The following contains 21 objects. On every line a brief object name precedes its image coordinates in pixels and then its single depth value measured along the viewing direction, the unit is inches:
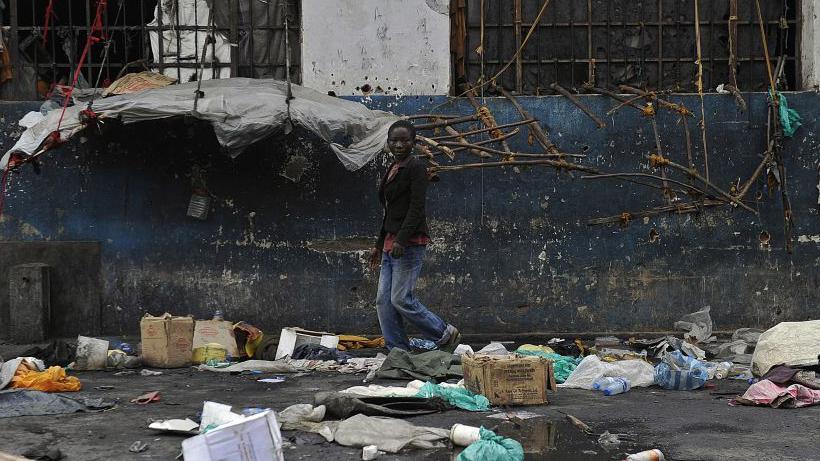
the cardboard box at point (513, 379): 569.9
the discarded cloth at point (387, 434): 470.0
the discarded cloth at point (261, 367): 711.1
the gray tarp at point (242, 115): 740.6
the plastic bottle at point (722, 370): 682.2
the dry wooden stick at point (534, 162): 816.3
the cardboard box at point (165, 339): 727.7
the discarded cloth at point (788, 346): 631.8
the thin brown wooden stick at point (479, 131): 813.2
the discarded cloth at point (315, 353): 749.9
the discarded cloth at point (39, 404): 549.3
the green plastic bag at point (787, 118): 819.4
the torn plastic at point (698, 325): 810.2
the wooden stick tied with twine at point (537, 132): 827.4
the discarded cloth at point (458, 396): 562.2
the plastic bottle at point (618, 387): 621.0
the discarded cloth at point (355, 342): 803.4
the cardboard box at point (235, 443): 381.1
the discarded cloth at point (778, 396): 571.5
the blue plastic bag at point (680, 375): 637.3
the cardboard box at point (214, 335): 768.9
